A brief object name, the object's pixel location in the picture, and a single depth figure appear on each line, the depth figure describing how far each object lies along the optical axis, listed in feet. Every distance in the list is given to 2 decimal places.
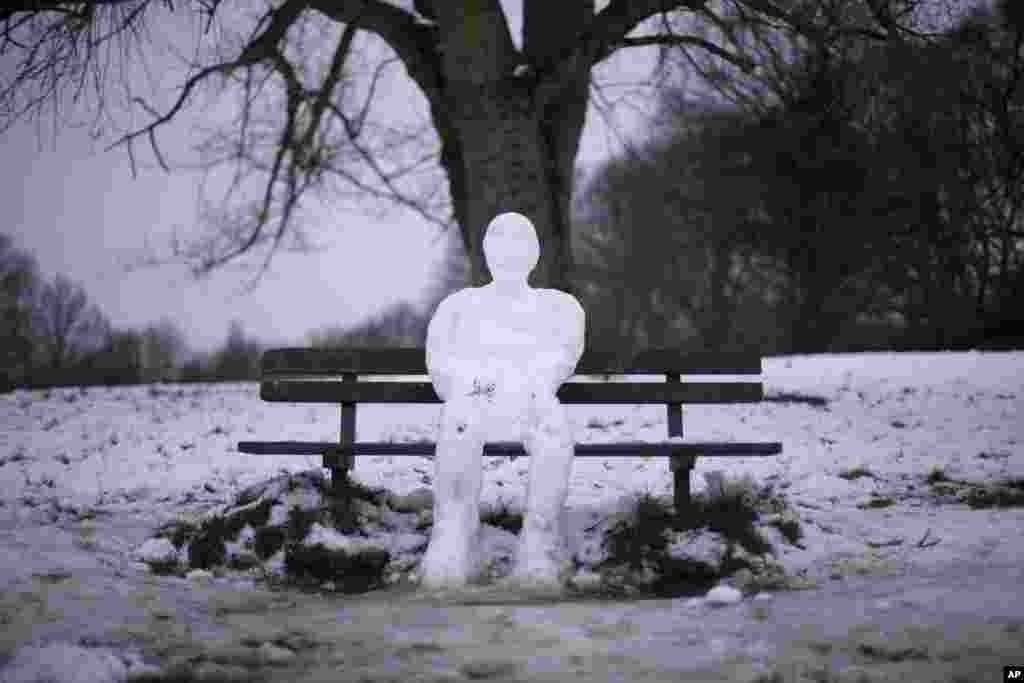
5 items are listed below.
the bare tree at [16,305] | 119.44
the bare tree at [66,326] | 134.21
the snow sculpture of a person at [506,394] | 12.88
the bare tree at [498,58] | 22.77
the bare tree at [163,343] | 148.32
